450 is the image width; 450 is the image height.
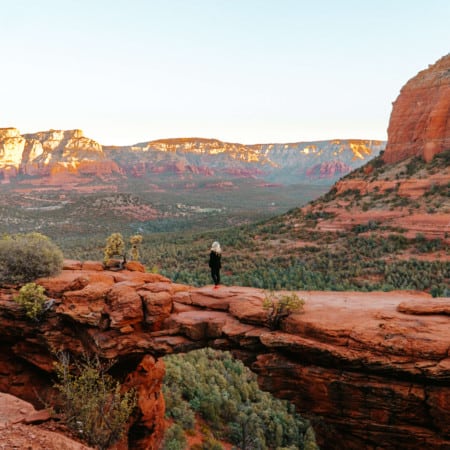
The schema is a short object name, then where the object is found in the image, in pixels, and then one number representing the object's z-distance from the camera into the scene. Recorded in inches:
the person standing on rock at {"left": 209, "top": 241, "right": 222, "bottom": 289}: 529.9
